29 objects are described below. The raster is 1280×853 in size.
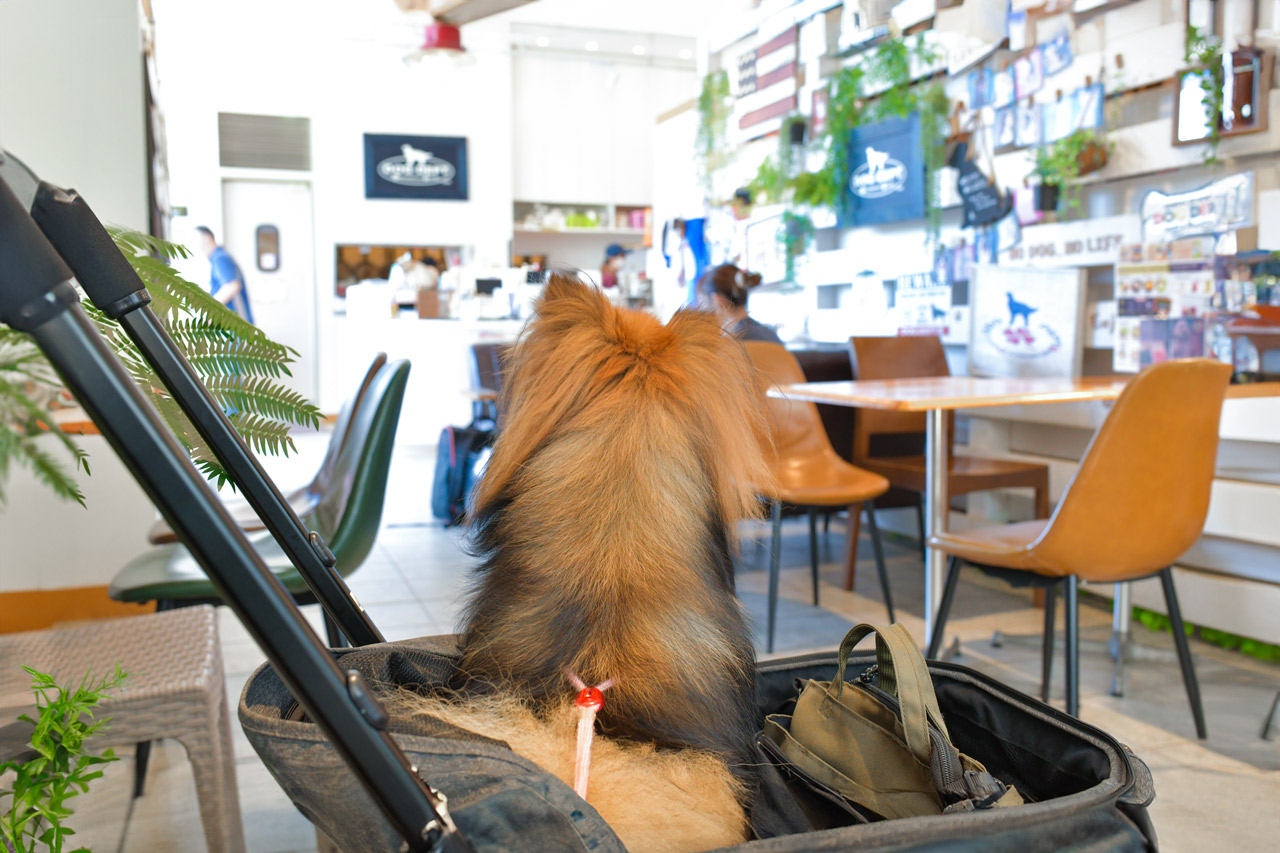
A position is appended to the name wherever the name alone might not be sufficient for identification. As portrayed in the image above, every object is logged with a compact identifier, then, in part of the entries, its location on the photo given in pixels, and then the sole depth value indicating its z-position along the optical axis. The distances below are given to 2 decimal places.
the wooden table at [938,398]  2.64
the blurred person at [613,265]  10.36
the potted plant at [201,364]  0.93
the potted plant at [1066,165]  4.38
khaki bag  0.83
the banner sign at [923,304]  5.63
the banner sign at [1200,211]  3.74
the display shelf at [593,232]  11.55
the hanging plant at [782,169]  6.82
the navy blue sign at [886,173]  5.64
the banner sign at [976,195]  5.07
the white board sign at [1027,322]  4.43
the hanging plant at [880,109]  5.53
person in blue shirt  7.42
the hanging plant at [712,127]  8.15
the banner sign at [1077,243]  4.28
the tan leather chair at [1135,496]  2.14
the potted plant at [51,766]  0.74
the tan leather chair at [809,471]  3.23
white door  10.20
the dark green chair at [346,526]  2.04
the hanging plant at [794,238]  6.81
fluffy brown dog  0.79
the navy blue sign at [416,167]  10.41
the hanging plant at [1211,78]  3.75
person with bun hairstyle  4.09
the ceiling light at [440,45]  8.39
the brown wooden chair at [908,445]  3.63
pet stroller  0.52
